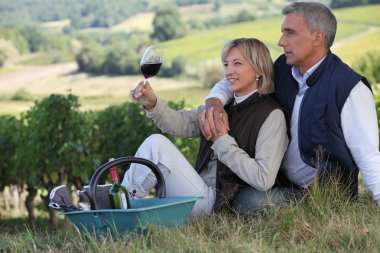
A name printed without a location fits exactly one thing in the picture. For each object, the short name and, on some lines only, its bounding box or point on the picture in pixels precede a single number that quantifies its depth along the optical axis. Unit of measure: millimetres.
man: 6785
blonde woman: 6981
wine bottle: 6553
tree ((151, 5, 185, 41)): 53850
